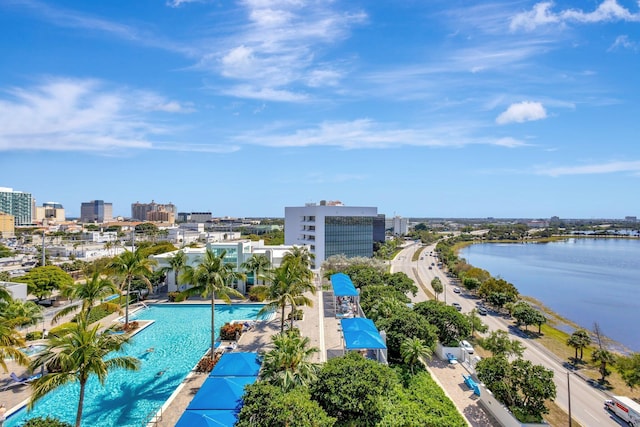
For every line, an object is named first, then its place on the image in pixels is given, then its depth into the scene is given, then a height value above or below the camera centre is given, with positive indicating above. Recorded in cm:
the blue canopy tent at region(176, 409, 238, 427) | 1241 -716
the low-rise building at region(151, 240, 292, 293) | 3784 -447
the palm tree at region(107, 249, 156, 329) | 2658 -391
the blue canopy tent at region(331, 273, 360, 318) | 2986 -710
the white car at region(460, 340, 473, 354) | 2441 -927
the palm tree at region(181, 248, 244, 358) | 2153 -373
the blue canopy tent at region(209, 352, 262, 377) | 1623 -699
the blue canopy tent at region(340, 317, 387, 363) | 1972 -689
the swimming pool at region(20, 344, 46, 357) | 2251 -862
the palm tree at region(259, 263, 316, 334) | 2167 -437
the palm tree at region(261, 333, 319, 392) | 1423 -618
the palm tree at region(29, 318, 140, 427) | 1091 -454
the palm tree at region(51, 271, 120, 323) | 2123 -466
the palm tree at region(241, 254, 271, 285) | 3669 -508
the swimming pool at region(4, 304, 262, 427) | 1612 -893
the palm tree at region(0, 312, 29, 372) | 1165 -442
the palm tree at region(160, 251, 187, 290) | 3641 -495
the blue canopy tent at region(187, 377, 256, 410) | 1362 -704
